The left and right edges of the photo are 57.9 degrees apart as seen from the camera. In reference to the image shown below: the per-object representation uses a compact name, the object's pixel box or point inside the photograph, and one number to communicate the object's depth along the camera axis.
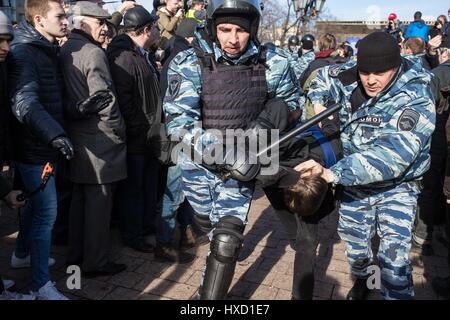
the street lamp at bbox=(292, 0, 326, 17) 7.01
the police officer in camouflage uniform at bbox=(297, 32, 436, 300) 2.43
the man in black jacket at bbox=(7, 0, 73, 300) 2.53
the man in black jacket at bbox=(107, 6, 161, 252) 3.50
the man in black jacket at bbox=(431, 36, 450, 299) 3.20
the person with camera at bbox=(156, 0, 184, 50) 5.89
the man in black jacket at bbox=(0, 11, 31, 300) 2.47
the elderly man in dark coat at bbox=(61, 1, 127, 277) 3.06
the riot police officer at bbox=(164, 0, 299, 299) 2.58
